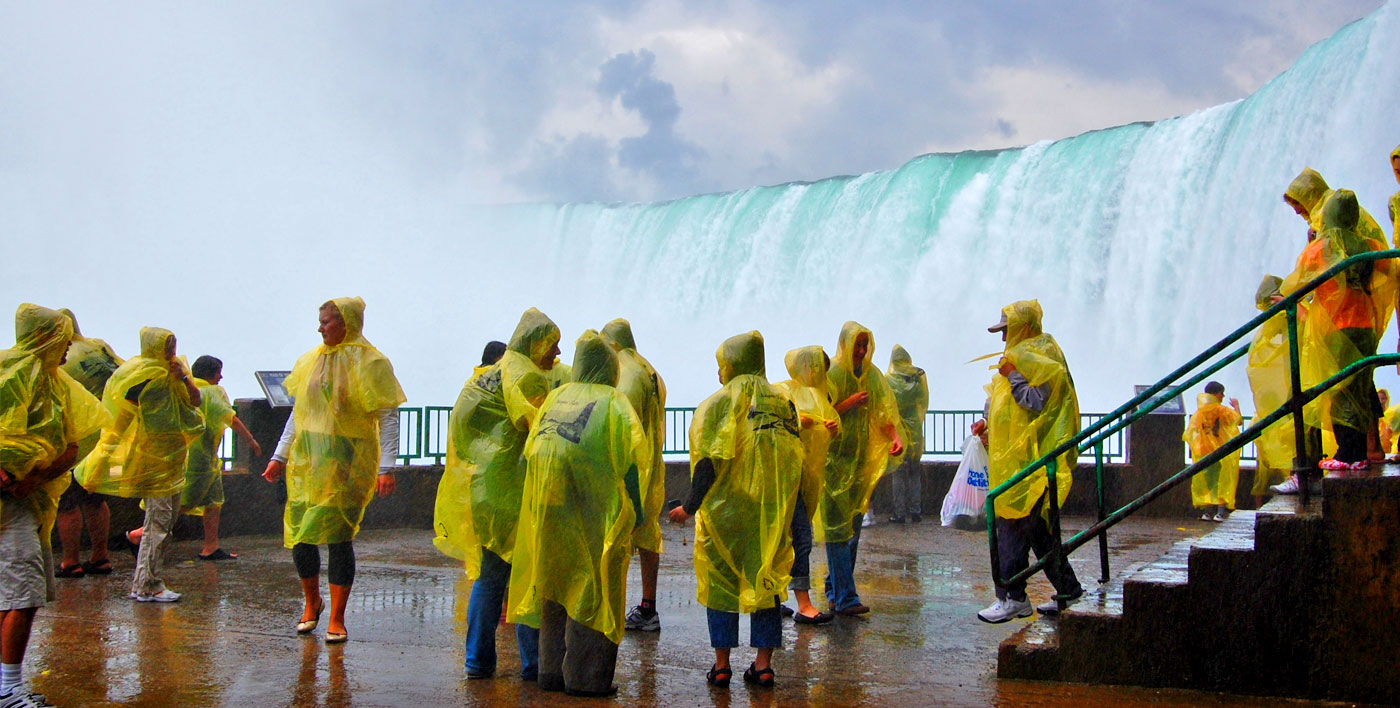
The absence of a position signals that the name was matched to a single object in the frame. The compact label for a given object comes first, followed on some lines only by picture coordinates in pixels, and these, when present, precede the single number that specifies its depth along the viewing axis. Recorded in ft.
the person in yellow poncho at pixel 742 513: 16.07
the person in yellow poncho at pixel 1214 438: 35.63
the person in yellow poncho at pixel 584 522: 14.88
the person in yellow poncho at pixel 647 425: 19.93
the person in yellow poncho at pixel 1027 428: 18.95
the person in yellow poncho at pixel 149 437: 23.90
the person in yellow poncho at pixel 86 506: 26.21
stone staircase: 14.61
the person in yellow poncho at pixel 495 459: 16.51
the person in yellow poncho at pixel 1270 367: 19.72
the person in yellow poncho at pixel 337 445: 18.49
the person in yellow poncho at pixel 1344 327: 17.62
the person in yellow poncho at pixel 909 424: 38.24
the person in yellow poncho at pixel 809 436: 19.17
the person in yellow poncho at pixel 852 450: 21.86
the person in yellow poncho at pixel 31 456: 14.34
